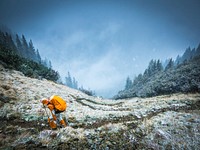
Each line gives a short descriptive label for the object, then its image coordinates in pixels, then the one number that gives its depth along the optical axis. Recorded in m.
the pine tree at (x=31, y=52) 87.64
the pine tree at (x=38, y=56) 102.46
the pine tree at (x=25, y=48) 83.24
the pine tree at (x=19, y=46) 79.68
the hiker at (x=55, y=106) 6.47
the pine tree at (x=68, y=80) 139.00
